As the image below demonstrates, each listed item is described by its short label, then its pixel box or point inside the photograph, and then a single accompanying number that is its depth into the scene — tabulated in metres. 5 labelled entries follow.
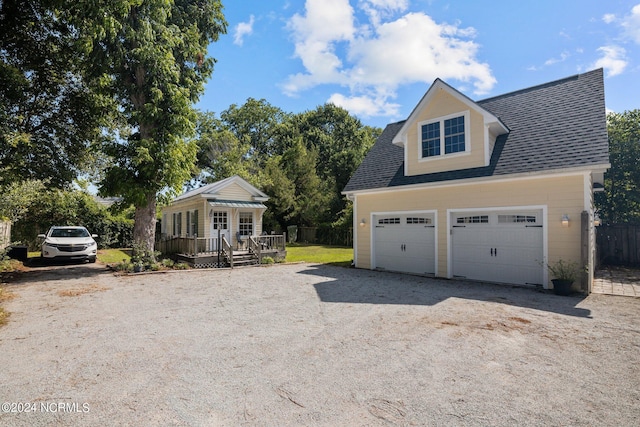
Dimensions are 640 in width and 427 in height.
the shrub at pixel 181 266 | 13.40
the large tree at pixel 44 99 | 11.20
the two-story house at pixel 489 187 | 8.82
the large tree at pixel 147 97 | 11.82
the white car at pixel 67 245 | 13.66
